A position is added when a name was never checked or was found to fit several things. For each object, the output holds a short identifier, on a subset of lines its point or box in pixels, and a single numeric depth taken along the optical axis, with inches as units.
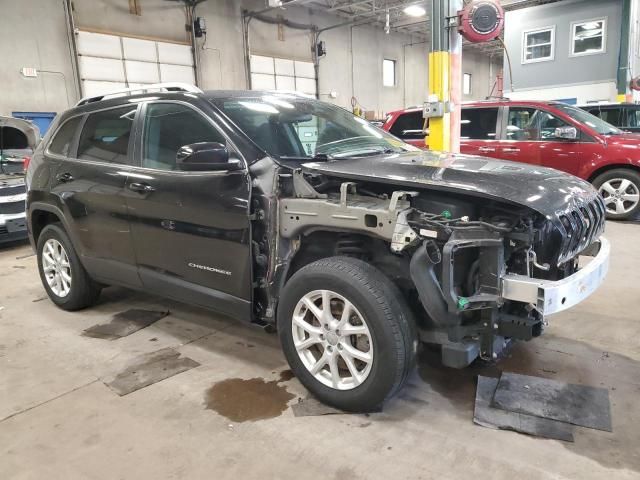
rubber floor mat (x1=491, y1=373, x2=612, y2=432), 94.1
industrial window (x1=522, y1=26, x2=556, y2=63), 616.4
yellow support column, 257.9
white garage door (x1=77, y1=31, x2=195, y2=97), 481.7
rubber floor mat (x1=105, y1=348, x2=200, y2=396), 112.4
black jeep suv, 84.8
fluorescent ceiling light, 648.9
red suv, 276.1
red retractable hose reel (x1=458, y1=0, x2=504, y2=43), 241.9
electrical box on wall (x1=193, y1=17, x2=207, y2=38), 556.4
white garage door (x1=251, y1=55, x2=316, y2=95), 628.4
